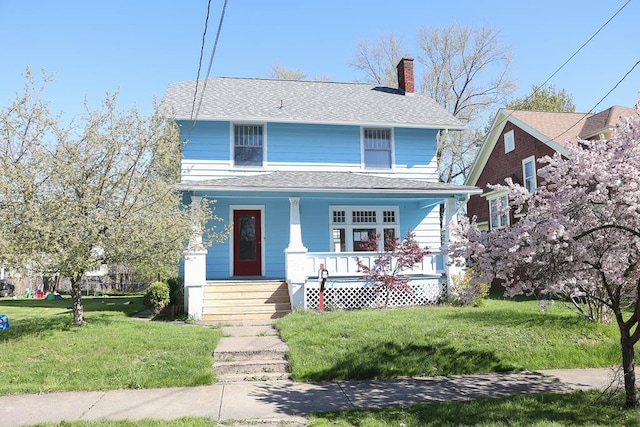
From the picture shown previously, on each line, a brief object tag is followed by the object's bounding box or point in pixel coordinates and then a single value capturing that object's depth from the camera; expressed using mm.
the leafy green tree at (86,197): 8641
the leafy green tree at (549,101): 33594
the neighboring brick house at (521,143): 19812
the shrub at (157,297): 13242
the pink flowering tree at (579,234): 5461
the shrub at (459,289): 13706
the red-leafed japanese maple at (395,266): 13352
